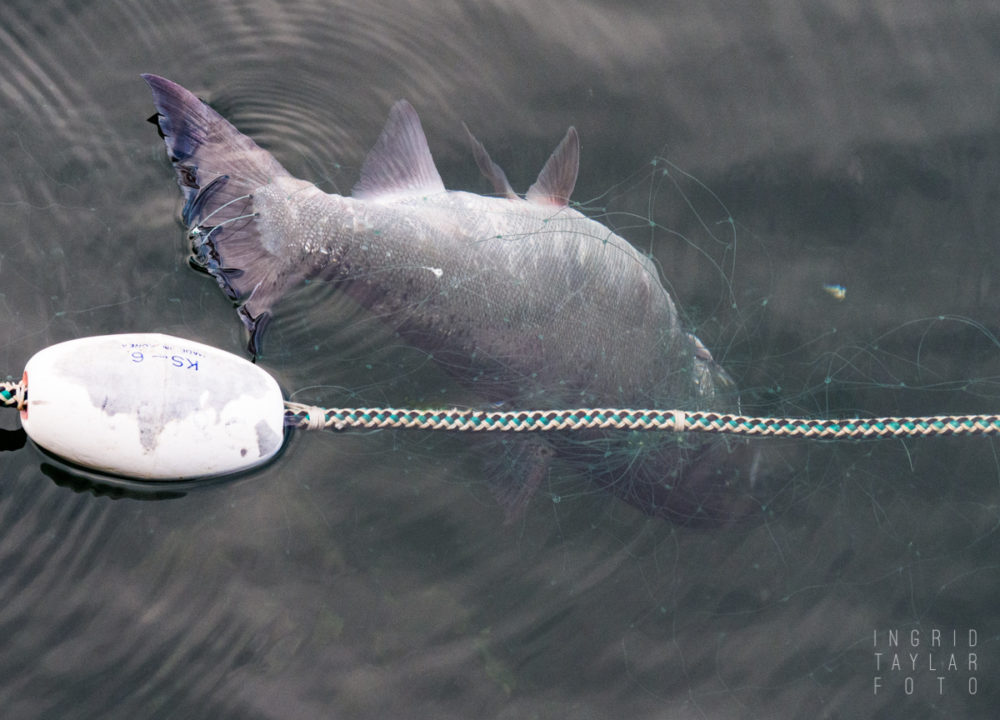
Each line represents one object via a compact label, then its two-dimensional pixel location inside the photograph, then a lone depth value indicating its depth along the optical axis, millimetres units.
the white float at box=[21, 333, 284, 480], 3574
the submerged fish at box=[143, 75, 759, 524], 3982
